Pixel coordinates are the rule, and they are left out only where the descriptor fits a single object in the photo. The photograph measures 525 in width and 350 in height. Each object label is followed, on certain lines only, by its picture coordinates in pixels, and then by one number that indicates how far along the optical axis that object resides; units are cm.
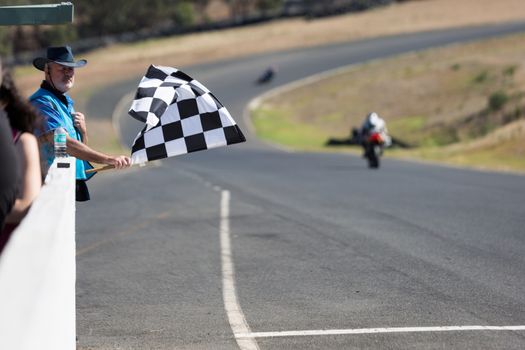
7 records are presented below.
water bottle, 1277
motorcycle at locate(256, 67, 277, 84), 14225
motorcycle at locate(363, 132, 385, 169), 5434
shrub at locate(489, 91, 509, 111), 9106
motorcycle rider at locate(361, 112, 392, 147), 5478
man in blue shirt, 1334
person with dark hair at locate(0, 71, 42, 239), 940
